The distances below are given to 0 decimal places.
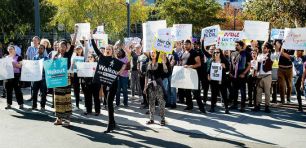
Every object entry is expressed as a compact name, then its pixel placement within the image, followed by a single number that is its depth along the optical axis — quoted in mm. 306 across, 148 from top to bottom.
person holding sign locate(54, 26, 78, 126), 9211
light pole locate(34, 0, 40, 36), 14812
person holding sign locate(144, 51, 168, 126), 9125
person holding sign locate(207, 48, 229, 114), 10477
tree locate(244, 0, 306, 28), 17266
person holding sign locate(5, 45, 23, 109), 11358
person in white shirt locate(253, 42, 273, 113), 10484
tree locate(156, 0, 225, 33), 37812
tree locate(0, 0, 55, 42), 25575
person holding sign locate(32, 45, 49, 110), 11125
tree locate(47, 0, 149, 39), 32312
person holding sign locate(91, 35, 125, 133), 8680
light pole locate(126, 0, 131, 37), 20330
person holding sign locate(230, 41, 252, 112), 10664
